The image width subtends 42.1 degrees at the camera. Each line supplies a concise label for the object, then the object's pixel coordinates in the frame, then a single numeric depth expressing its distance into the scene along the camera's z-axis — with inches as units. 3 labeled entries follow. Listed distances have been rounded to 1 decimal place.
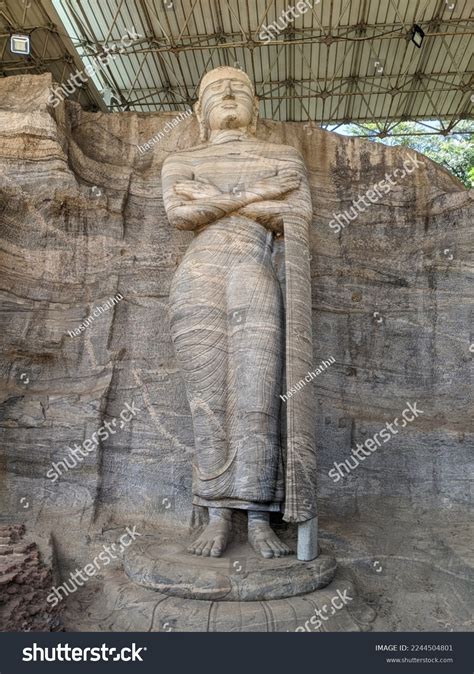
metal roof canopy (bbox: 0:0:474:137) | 442.3
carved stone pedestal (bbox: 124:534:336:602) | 163.8
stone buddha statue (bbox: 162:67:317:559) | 194.1
